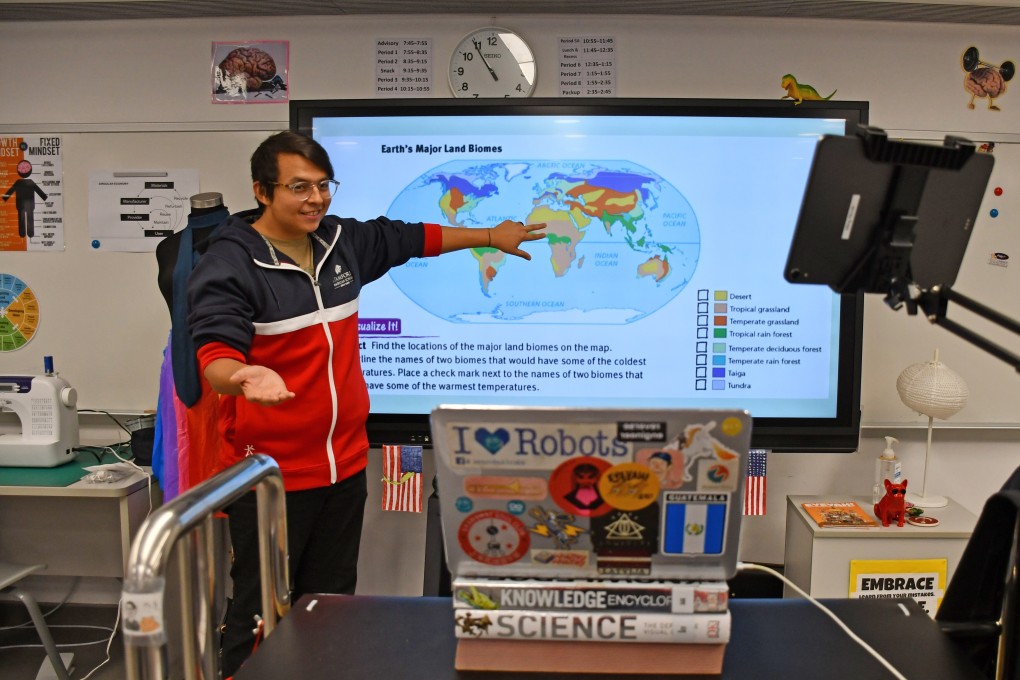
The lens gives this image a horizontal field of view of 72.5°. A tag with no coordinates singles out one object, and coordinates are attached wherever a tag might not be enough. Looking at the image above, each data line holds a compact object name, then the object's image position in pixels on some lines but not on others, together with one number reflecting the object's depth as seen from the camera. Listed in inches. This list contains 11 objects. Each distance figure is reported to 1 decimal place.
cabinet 86.7
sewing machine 98.5
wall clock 102.3
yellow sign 87.5
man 69.1
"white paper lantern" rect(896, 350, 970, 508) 90.9
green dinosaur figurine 102.5
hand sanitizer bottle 92.4
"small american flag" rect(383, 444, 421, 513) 98.6
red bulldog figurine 87.8
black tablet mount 34.2
